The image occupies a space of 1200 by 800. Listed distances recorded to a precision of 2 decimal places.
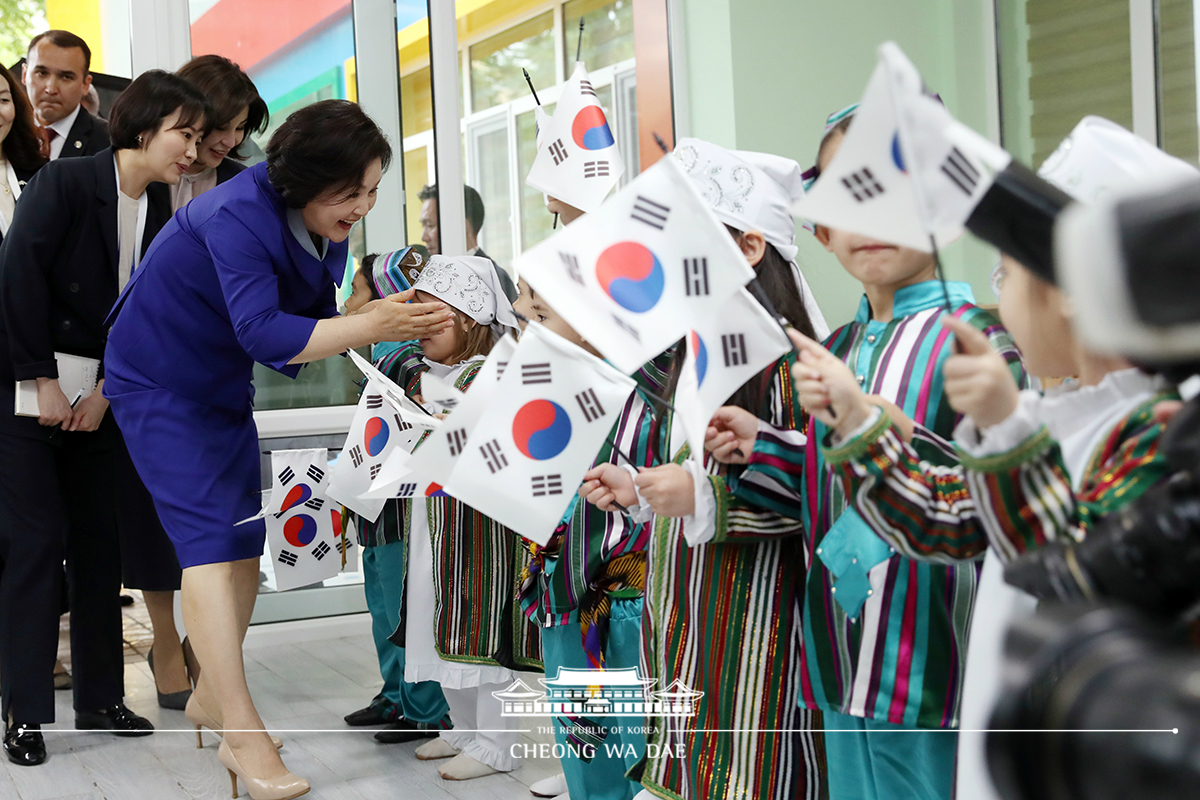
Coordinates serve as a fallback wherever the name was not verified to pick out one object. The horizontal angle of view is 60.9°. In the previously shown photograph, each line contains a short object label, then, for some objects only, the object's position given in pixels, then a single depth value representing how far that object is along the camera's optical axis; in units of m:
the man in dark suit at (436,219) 3.73
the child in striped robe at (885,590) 1.11
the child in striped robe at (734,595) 1.26
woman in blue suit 1.93
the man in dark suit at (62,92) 2.81
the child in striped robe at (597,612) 1.67
